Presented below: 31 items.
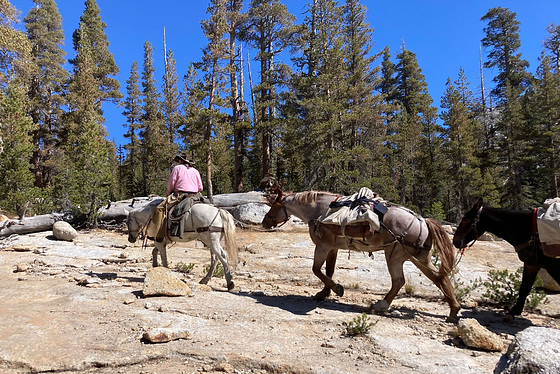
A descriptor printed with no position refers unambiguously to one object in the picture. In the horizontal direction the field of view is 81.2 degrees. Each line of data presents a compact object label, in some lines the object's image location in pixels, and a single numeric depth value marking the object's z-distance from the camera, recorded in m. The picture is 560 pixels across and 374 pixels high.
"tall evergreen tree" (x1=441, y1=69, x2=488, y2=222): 26.39
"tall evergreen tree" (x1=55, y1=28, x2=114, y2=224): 13.53
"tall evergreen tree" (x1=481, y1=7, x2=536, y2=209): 27.12
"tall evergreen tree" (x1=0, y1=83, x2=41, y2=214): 13.13
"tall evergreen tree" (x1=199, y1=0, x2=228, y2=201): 19.69
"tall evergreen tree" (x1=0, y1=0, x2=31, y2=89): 13.56
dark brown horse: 4.89
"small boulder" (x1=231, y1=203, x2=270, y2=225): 16.80
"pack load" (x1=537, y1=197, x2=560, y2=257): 4.54
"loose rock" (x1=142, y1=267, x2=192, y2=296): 5.26
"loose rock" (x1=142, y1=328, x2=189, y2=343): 3.57
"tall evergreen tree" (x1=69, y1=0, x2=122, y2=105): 27.12
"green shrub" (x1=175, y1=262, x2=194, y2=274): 7.95
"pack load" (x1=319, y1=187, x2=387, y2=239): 5.17
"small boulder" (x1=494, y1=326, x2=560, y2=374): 2.20
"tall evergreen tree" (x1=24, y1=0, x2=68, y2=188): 24.33
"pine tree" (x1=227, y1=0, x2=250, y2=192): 21.26
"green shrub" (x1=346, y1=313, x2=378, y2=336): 4.04
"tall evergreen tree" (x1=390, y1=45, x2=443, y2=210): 27.64
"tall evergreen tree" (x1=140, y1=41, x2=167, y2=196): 28.02
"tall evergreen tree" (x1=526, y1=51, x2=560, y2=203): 25.05
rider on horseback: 6.76
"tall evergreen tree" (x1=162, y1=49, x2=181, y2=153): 31.14
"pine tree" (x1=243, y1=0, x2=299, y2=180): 22.34
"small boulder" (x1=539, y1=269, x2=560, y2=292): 6.81
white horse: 6.40
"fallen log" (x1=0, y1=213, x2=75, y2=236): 11.90
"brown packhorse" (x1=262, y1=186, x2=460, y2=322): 5.16
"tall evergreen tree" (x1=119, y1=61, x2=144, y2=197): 33.31
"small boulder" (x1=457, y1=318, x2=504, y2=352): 3.76
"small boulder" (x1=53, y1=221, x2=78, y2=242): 11.06
